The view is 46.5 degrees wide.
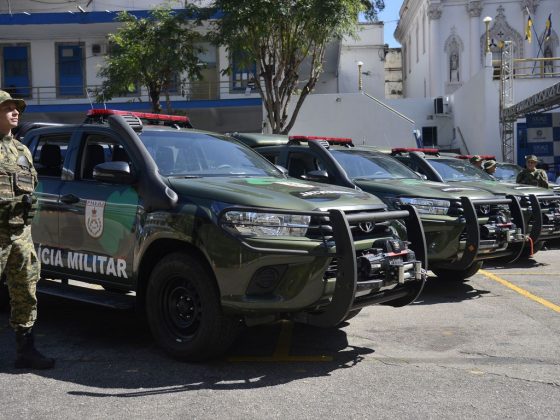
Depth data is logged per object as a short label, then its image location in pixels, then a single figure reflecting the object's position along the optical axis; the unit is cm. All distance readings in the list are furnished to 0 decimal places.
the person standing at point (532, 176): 1259
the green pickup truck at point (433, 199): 725
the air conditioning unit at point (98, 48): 2639
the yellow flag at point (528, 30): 2908
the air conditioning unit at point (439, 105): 2781
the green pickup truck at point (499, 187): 909
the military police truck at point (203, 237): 453
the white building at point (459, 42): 2808
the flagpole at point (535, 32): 3198
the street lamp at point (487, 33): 2293
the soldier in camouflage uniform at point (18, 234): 462
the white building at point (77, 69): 2489
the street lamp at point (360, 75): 3160
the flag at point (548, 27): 3038
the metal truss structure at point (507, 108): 2064
